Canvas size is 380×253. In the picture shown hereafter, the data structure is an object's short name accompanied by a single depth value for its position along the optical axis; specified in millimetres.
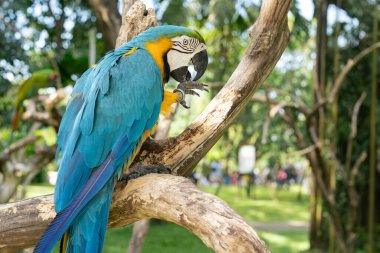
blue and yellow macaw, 849
